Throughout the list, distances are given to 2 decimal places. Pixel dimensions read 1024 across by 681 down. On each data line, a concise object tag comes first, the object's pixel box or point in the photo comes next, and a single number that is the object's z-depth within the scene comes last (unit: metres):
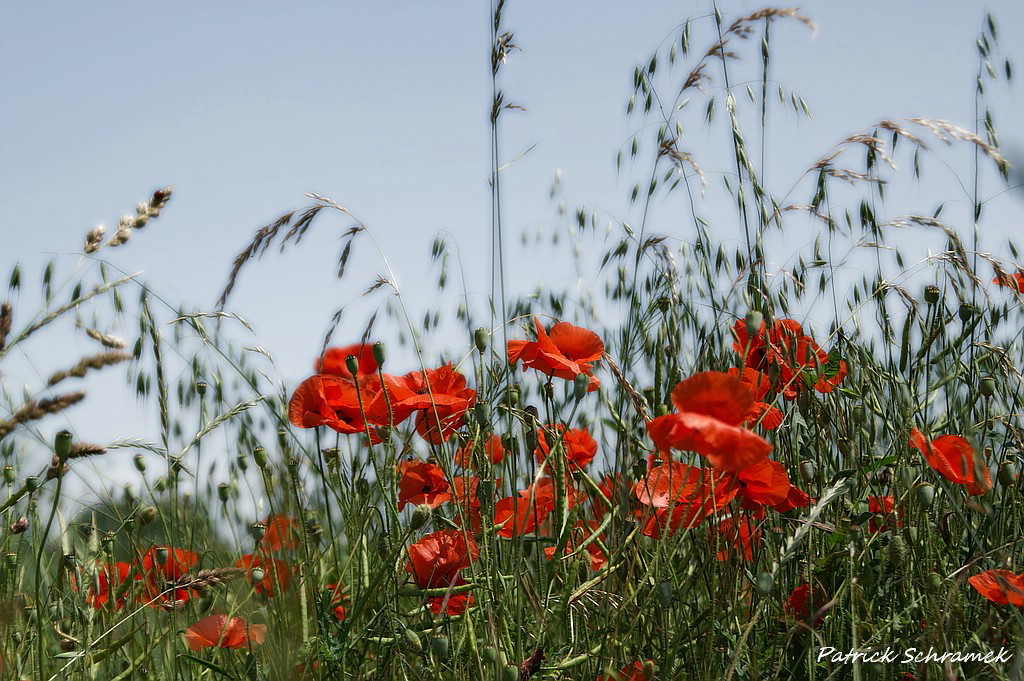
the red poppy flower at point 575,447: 2.44
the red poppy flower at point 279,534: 2.25
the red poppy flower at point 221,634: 2.39
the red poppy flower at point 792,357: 2.46
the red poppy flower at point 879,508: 2.47
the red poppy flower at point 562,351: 2.45
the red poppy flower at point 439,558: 2.38
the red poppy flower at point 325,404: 2.44
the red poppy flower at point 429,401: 2.43
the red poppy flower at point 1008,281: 2.43
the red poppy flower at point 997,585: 2.29
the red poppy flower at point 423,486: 2.45
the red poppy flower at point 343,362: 2.61
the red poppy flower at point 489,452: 2.41
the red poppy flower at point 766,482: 2.34
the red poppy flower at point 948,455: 2.39
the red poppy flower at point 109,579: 2.50
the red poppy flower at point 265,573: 2.27
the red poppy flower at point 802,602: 2.40
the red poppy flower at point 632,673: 2.32
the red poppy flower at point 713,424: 2.23
